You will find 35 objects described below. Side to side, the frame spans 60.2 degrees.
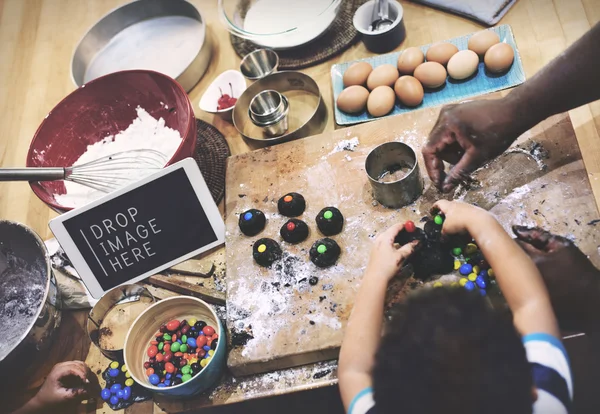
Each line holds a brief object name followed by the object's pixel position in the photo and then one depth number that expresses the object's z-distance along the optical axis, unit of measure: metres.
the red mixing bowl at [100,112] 1.67
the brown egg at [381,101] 1.66
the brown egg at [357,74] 1.76
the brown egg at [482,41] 1.66
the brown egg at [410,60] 1.71
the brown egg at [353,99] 1.70
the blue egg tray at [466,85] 1.62
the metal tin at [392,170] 1.38
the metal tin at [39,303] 1.33
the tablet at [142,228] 1.44
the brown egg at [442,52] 1.69
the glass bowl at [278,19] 1.92
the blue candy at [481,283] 1.25
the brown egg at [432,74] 1.65
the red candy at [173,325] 1.44
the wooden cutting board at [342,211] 1.32
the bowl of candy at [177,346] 1.32
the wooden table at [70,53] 1.60
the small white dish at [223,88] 1.92
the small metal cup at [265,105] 1.71
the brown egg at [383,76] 1.71
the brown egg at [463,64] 1.64
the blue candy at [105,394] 1.42
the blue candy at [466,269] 1.28
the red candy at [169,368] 1.36
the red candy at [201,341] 1.40
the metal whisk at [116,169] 1.61
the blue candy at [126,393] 1.41
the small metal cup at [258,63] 1.94
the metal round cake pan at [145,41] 2.07
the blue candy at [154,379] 1.35
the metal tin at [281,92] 1.76
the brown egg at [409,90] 1.64
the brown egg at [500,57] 1.60
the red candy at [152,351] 1.41
